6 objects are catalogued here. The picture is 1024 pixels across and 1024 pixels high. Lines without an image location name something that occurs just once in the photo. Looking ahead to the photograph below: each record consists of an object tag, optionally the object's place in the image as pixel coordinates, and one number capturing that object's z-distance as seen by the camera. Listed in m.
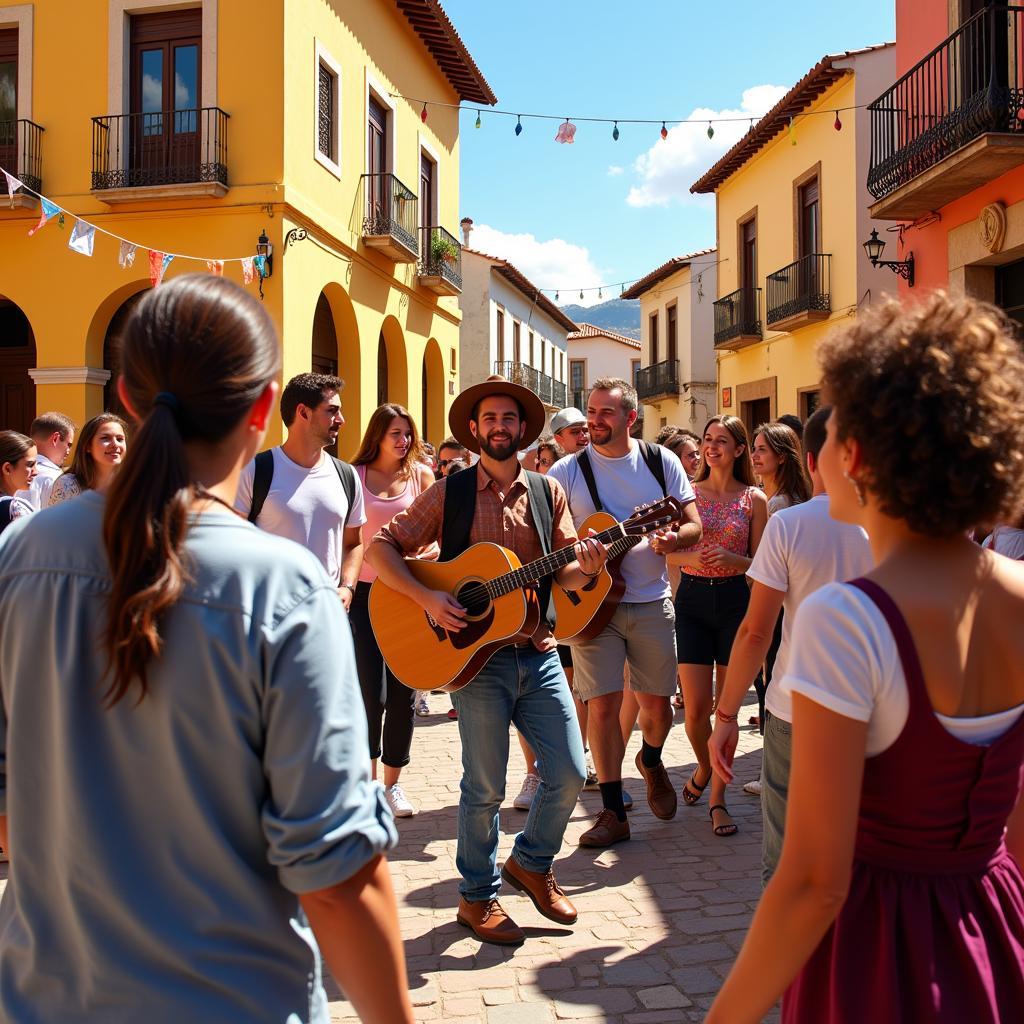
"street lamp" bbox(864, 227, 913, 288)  13.24
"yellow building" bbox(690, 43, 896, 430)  17.89
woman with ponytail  1.41
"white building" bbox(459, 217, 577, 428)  32.84
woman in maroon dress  1.53
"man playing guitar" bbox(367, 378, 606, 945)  3.93
